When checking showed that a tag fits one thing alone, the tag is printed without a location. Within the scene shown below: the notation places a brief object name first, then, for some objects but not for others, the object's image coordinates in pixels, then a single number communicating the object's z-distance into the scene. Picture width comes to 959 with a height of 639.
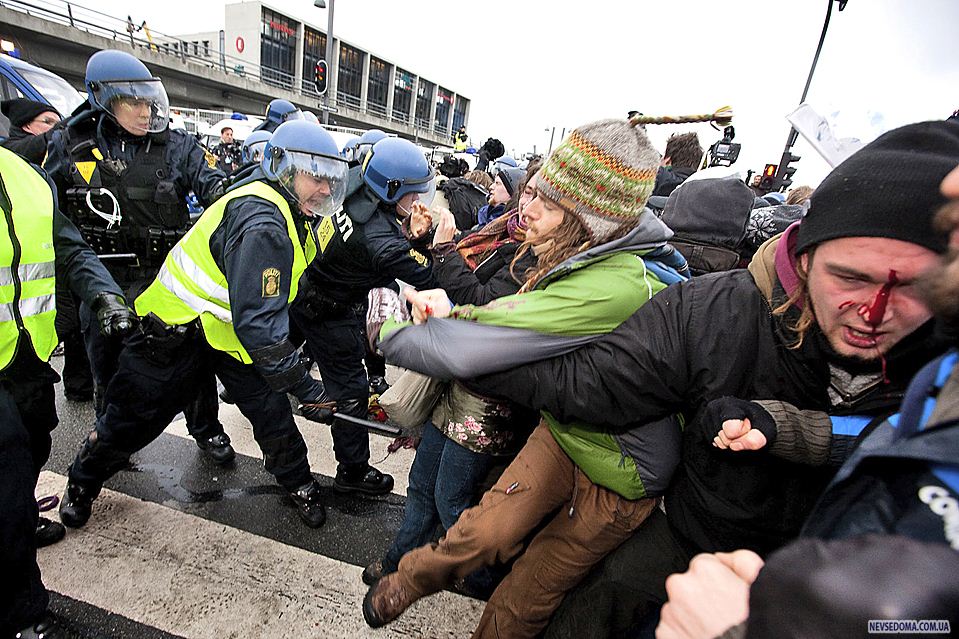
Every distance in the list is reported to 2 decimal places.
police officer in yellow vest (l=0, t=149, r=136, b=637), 1.54
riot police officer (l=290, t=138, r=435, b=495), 2.59
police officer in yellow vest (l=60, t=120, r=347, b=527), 2.10
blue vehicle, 5.05
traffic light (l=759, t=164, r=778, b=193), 7.61
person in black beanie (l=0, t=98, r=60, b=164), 4.06
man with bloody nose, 0.92
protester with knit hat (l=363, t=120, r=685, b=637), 1.32
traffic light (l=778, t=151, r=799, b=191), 7.70
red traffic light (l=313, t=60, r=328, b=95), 13.06
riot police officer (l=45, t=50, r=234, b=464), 3.11
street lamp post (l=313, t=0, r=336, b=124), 13.48
